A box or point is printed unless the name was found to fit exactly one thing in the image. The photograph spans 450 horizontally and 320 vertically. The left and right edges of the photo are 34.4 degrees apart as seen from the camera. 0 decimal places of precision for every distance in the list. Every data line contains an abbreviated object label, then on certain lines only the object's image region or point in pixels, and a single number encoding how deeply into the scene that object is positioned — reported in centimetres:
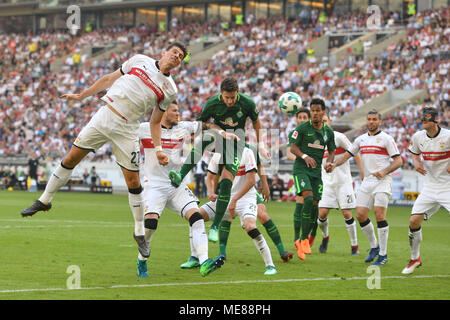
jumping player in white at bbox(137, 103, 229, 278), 1027
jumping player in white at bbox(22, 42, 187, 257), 916
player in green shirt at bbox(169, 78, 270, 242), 1054
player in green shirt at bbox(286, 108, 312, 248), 1315
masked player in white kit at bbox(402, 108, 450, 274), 1093
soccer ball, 1373
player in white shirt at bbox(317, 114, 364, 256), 1397
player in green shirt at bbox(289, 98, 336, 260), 1263
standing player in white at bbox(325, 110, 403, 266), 1233
